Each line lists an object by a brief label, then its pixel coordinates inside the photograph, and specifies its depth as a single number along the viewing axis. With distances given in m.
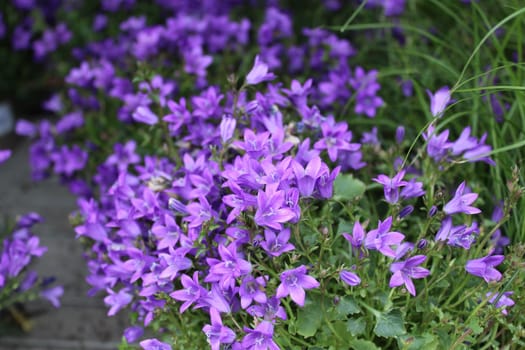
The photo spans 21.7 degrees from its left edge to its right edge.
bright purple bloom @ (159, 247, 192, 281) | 1.04
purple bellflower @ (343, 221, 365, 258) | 0.99
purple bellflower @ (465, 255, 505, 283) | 1.01
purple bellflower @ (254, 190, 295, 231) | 0.97
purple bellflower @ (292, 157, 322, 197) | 1.00
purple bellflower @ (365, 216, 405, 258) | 0.99
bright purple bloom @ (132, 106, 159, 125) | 1.18
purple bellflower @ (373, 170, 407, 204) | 1.01
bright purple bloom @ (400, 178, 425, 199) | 1.05
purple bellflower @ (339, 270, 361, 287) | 0.98
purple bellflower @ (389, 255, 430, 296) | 0.99
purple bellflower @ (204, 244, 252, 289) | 1.00
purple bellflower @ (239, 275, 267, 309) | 1.00
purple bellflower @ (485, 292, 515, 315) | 1.01
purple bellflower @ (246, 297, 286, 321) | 1.00
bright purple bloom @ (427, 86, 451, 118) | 1.12
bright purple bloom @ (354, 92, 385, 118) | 1.27
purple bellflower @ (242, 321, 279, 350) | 0.98
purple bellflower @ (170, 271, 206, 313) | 1.01
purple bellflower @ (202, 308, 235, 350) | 0.99
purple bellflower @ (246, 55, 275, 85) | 1.12
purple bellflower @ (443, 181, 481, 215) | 1.03
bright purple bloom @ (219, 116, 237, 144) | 1.10
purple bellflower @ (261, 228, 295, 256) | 0.99
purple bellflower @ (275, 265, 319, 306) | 0.97
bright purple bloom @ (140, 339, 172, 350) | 1.03
